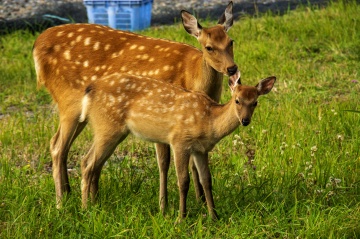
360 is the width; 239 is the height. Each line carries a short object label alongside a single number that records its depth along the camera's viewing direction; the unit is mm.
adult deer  13094
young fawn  11602
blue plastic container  23781
